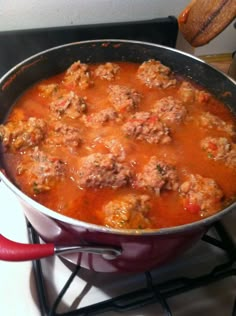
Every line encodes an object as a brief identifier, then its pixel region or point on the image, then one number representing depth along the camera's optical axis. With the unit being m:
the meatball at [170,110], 0.44
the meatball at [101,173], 0.36
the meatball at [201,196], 0.36
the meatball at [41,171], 0.36
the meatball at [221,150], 0.40
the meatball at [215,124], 0.44
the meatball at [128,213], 0.33
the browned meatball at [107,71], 0.50
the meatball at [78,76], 0.48
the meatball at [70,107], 0.44
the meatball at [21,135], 0.39
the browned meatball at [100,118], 0.43
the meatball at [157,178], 0.37
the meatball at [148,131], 0.41
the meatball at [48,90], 0.47
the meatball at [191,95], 0.48
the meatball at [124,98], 0.45
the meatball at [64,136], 0.40
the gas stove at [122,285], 0.38
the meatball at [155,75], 0.50
